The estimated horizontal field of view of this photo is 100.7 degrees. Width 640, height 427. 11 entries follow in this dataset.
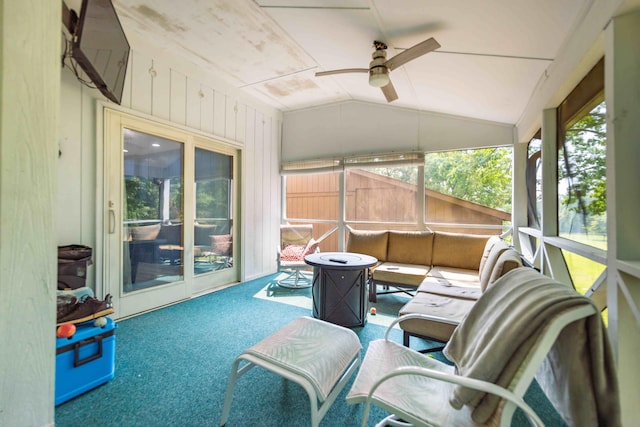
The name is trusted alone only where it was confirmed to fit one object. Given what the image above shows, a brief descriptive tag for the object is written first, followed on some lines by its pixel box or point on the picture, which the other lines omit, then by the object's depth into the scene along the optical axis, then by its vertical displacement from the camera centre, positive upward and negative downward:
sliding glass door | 2.76 -0.05
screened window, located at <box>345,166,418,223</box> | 4.28 +0.29
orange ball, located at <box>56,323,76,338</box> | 1.63 -0.76
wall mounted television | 1.59 +1.10
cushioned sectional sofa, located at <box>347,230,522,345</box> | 1.99 -0.73
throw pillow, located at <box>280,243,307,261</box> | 4.37 -0.71
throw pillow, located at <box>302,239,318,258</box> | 4.34 -0.62
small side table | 2.68 -0.85
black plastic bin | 2.15 -0.47
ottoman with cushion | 1.28 -0.80
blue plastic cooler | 1.62 -0.97
